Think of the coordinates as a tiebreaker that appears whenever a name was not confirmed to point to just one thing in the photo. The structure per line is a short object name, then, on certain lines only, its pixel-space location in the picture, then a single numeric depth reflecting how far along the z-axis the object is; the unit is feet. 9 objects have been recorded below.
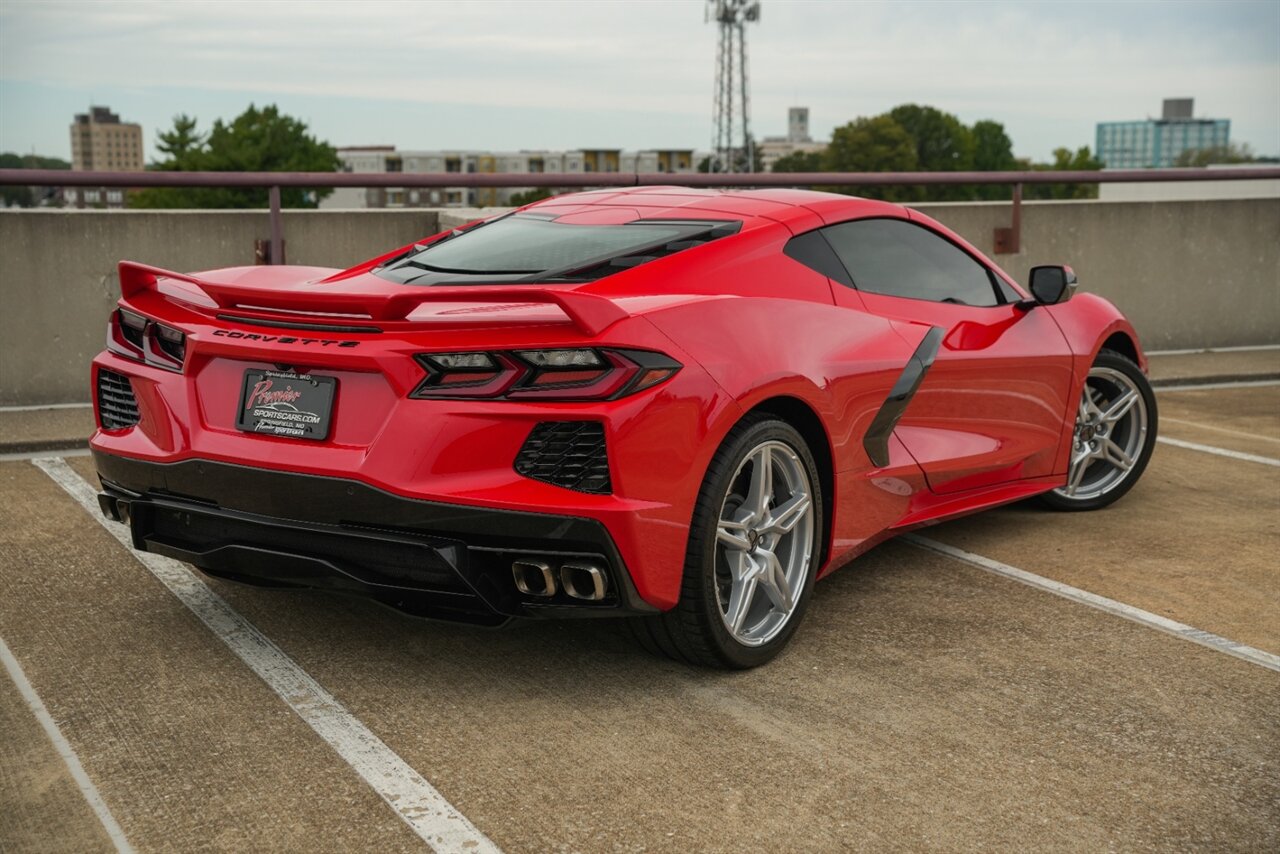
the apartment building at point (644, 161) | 630.74
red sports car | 12.11
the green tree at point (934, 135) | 428.97
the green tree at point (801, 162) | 476.54
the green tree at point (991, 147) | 453.29
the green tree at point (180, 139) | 313.12
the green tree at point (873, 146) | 399.24
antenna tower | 394.93
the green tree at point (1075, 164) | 328.70
